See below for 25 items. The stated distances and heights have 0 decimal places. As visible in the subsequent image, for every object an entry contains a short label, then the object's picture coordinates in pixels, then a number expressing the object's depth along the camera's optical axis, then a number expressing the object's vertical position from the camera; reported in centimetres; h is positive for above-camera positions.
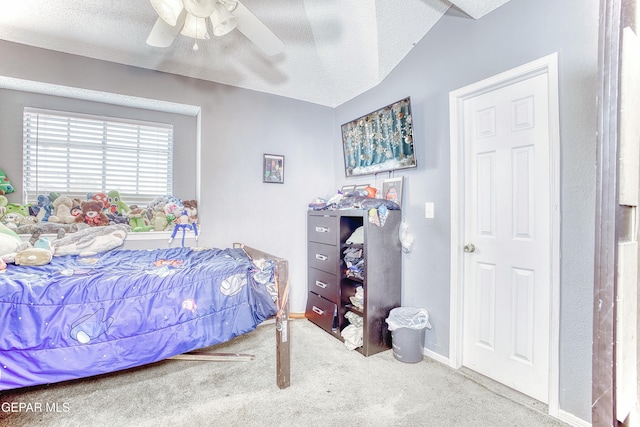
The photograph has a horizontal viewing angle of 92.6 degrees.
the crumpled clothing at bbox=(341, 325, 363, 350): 259 -108
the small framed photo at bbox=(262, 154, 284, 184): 333 +47
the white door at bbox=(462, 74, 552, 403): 189 -16
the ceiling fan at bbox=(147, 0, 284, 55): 164 +111
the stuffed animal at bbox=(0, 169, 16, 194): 254 +21
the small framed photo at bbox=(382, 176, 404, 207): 276 +21
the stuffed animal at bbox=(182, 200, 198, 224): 302 +2
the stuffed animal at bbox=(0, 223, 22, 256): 199 -22
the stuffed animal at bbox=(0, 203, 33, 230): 244 -5
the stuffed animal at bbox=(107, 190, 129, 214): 287 +7
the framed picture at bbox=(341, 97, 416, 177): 265 +69
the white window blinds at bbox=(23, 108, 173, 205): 274 +52
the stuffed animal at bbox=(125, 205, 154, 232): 283 -9
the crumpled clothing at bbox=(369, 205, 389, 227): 254 -3
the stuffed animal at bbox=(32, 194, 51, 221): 261 +1
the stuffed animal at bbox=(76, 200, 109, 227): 270 -4
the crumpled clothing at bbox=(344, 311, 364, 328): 268 -95
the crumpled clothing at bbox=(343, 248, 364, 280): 270 -45
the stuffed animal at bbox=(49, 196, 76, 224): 262 -1
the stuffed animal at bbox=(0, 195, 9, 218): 246 +5
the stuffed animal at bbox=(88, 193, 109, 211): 282 +11
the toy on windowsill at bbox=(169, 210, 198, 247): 290 -15
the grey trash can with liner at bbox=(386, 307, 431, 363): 237 -96
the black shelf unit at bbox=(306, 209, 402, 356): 255 -57
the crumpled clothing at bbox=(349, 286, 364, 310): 270 -78
